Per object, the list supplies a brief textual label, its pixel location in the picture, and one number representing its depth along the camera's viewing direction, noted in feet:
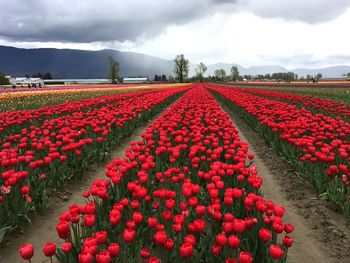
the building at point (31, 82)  254.14
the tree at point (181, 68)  469.16
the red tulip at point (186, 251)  9.69
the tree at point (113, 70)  421.18
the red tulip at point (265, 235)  10.64
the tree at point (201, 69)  563.69
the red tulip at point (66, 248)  10.37
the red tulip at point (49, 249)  9.91
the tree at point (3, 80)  315.12
